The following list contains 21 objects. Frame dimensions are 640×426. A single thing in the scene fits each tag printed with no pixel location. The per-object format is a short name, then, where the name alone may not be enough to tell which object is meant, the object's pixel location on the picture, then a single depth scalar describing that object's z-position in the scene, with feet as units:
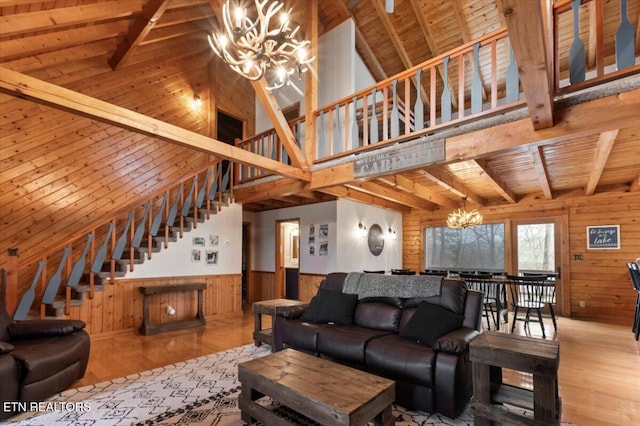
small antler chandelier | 20.52
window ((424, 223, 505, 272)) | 24.67
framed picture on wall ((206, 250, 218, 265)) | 20.48
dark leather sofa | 8.27
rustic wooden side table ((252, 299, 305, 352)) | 13.31
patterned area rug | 8.18
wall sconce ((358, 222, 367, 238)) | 23.43
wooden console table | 16.56
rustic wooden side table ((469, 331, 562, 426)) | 6.77
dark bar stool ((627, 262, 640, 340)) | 15.53
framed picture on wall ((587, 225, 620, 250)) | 19.95
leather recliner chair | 8.30
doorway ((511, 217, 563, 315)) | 21.84
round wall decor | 24.58
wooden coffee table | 6.15
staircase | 14.24
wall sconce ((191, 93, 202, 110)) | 23.40
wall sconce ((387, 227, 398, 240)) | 27.24
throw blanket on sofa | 11.09
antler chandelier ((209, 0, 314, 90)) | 10.34
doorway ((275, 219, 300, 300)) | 24.61
